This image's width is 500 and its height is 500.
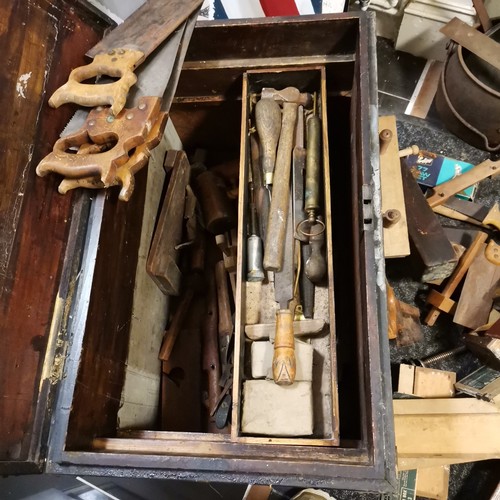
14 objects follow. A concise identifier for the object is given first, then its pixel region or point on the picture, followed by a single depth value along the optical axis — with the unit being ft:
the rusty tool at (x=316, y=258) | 4.97
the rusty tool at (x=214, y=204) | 6.06
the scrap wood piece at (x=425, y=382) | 6.14
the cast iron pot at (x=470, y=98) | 6.82
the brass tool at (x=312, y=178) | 5.05
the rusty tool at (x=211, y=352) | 5.57
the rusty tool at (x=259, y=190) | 5.35
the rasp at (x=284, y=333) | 4.25
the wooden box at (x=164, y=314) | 3.48
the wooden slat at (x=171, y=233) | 5.42
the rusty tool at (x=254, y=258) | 5.09
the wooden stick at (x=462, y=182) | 7.04
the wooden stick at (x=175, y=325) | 5.81
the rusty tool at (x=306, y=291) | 5.02
